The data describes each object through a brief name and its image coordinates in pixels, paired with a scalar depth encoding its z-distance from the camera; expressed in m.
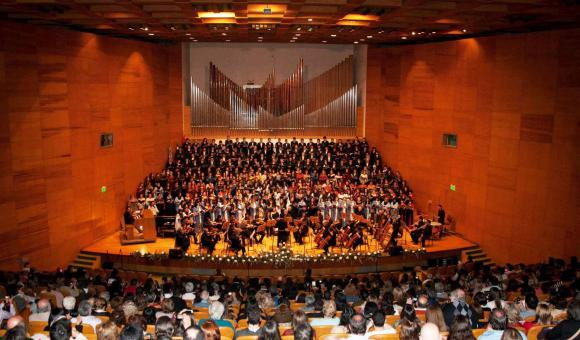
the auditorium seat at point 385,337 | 5.62
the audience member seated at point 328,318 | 6.60
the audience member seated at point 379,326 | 5.80
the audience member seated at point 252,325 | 5.98
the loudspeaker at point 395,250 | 14.30
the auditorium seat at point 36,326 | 6.60
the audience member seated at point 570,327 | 5.28
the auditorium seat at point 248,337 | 5.73
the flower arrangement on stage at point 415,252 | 14.55
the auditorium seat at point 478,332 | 5.95
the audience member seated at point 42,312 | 7.26
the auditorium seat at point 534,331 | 5.87
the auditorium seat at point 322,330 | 6.30
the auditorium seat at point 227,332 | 5.89
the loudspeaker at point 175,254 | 13.97
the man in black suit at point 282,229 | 14.84
